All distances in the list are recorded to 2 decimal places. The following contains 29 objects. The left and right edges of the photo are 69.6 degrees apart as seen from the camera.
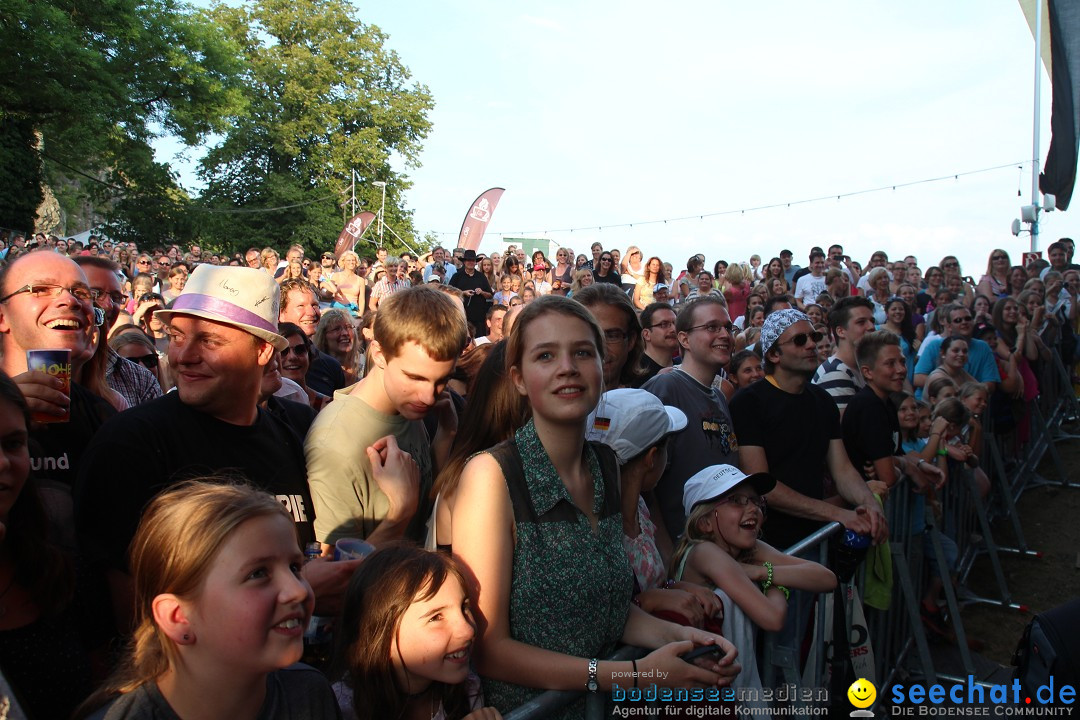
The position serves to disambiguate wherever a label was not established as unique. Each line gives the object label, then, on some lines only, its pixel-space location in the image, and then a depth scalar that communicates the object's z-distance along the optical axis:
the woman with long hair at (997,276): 11.73
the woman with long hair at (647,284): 11.39
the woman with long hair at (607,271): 11.86
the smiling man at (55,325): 2.40
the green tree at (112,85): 24.58
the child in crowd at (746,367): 5.90
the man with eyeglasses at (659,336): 5.02
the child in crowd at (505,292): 12.30
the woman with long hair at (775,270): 13.21
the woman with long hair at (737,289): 11.52
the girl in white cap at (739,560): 2.89
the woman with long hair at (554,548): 2.06
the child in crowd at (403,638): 1.95
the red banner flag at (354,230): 26.93
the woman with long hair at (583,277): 9.41
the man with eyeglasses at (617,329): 3.87
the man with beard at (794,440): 4.19
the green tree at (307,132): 41.03
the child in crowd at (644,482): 2.58
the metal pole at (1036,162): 13.91
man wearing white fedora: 1.98
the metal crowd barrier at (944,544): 3.11
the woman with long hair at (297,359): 4.49
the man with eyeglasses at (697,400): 3.80
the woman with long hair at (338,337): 5.88
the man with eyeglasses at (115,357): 3.50
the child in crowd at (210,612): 1.61
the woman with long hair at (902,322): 8.82
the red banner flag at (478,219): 25.22
